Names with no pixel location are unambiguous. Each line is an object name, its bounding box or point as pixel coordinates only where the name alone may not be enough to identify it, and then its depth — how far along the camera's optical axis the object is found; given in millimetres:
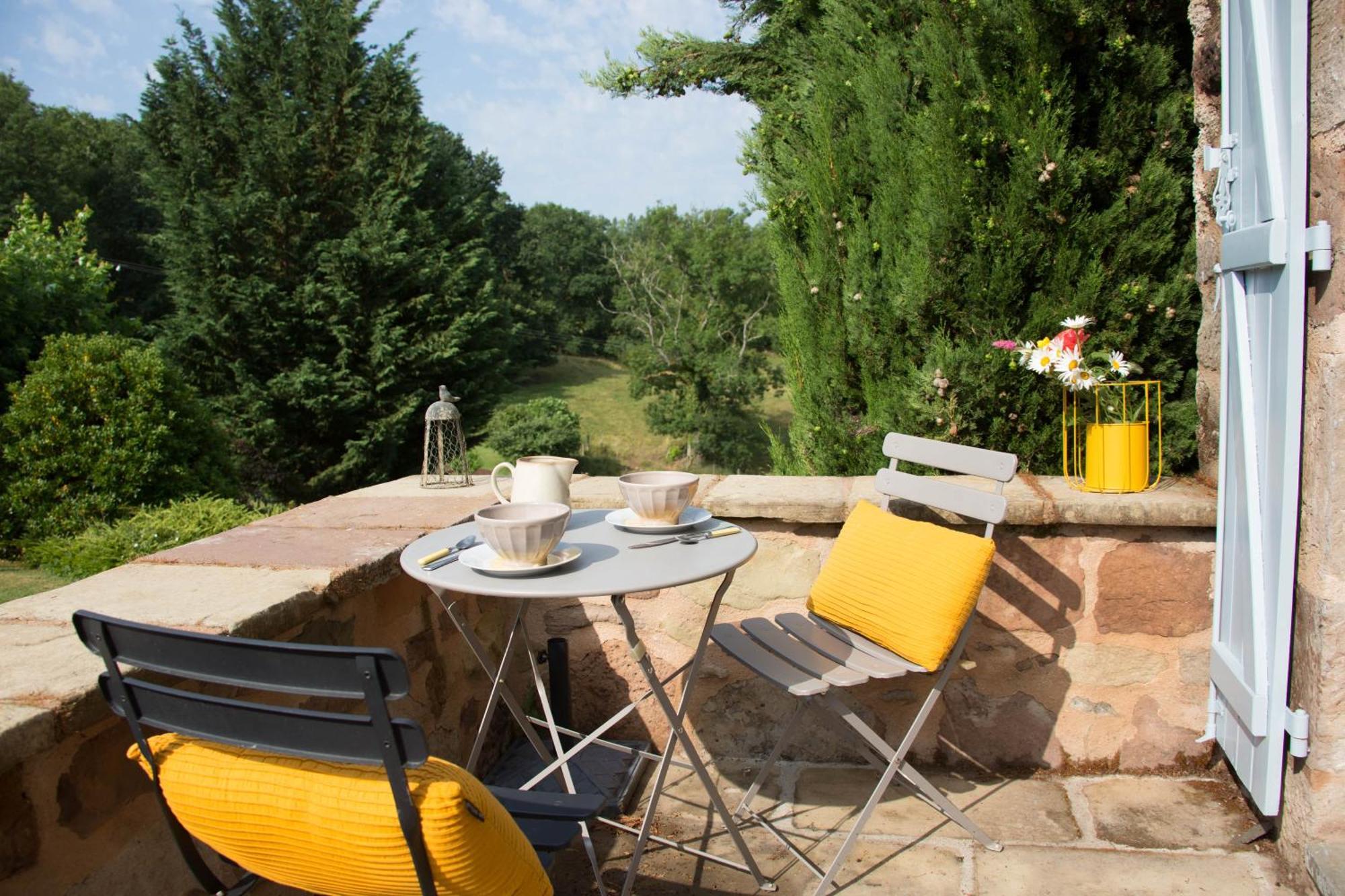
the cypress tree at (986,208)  3023
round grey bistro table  1762
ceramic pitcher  2238
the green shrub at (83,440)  5867
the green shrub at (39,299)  7340
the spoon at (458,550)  1942
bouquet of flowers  2814
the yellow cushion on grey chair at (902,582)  2188
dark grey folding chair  1096
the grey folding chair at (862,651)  2164
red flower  2846
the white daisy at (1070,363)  2812
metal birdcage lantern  3148
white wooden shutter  1978
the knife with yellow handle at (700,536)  2109
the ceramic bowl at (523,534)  1799
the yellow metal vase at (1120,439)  2711
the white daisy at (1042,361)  2871
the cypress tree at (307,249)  10484
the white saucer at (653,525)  2189
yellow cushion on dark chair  1135
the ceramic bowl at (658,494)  2172
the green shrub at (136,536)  5133
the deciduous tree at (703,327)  16062
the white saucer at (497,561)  1819
